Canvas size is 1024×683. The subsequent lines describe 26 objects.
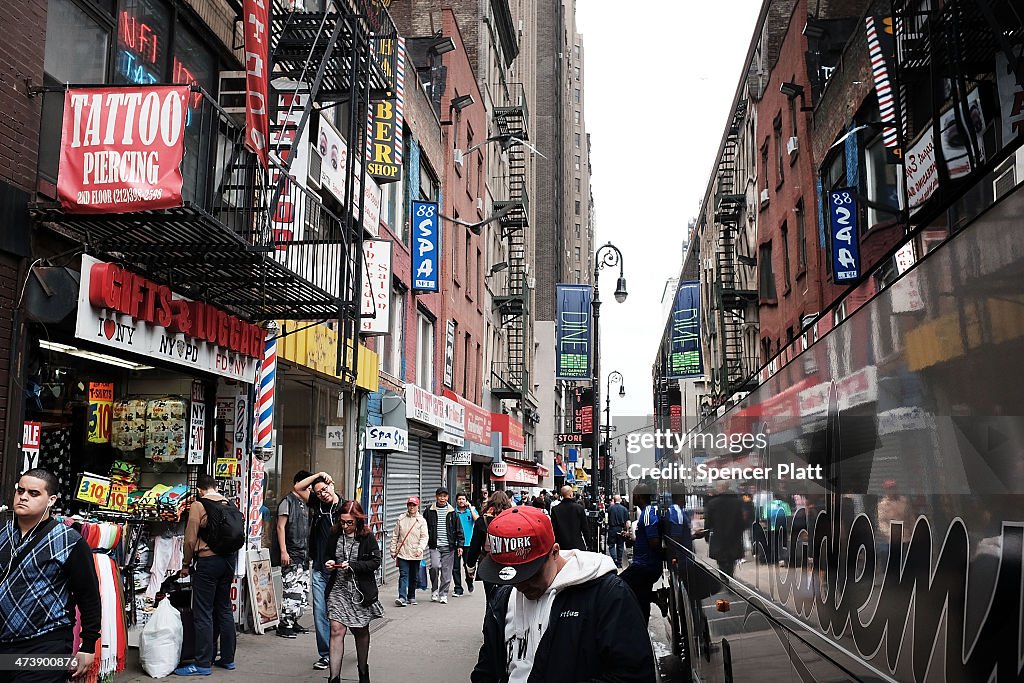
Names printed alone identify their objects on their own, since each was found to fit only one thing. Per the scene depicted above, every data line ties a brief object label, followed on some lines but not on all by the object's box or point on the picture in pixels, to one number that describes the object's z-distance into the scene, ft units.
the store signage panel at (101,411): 33.55
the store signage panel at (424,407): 70.49
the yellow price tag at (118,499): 31.65
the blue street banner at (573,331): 130.00
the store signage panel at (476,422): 95.21
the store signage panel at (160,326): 28.19
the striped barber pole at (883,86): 13.83
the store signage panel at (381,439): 59.57
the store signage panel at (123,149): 26.68
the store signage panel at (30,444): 27.33
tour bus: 7.11
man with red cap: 12.08
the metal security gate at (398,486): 70.33
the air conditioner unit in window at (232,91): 41.37
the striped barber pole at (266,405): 40.42
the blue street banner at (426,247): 75.72
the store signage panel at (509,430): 119.85
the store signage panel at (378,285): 55.73
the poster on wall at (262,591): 39.55
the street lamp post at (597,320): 88.38
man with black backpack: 31.07
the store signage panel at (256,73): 33.47
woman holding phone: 28.86
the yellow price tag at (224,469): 39.29
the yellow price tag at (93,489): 30.45
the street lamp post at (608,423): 148.17
